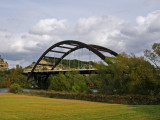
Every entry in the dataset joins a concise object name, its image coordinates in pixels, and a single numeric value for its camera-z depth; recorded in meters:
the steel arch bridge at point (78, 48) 51.28
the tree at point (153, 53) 25.15
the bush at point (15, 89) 43.41
